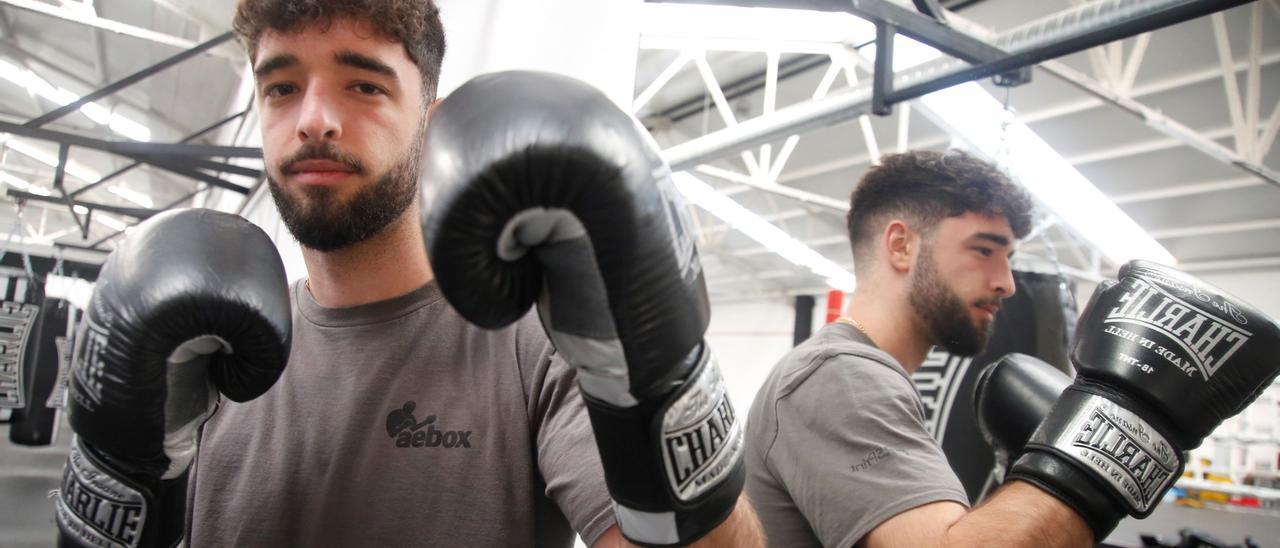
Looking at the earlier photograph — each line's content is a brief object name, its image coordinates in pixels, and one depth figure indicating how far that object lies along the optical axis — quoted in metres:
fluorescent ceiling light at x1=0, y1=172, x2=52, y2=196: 10.34
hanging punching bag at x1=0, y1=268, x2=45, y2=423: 3.91
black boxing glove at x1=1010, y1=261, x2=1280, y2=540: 1.05
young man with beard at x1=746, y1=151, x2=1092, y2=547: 1.08
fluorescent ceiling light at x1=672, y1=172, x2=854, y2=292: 7.16
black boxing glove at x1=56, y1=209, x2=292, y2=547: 0.75
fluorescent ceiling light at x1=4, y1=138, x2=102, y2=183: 9.43
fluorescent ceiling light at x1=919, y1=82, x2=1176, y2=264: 4.58
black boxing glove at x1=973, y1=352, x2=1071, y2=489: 1.56
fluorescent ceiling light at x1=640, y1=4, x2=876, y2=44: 4.28
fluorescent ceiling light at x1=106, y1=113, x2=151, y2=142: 7.62
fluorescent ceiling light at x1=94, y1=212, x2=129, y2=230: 13.35
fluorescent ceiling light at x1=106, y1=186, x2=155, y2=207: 11.44
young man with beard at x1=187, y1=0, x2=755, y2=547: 0.86
